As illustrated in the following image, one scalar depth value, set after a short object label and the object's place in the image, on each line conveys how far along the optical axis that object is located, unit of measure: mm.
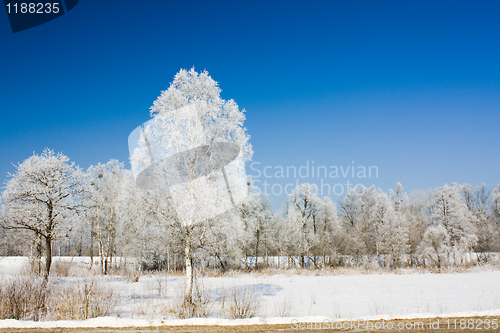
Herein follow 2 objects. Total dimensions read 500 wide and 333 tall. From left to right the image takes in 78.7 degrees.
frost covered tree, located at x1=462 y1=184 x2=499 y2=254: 46703
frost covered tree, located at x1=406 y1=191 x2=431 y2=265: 45469
